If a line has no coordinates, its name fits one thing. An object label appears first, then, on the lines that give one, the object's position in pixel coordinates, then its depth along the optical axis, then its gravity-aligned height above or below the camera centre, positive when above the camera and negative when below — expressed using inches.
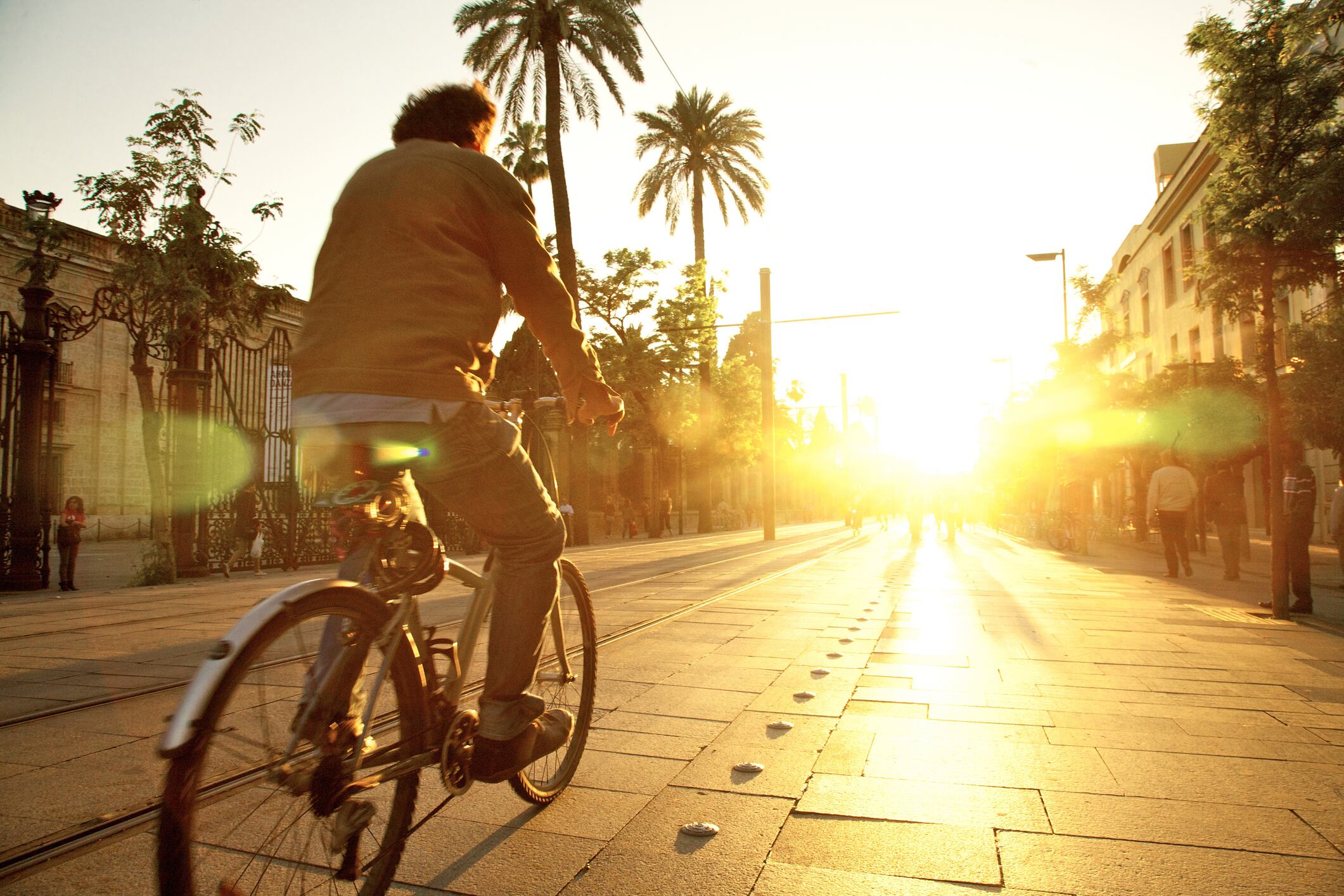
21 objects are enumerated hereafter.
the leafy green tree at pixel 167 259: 463.5 +121.9
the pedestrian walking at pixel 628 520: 1342.3 -42.8
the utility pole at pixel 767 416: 1073.5 +87.8
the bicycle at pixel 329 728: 65.4 -19.1
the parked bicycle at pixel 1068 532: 816.4 -41.6
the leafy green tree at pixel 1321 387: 578.9 +61.1
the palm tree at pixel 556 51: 877.2 +429.7
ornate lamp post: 442.3 +35.1
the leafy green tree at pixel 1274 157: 346.3 +127.9
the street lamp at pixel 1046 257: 1317.4 +332.6
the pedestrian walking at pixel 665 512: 1331.2 -31.9
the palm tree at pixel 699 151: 1342.3 +495.9
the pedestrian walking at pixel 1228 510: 513.0 -14.7
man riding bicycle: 84.7 +14.3
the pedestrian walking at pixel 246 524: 528.4 -16.4
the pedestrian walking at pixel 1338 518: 425.1 -16.8
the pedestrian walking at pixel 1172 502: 518.3 -10.4
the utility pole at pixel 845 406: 2239.2 +197.0
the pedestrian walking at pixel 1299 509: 366.3 -10.8
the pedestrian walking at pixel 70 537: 458.6 -20.7
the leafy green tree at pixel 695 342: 1270.9 +205.9
